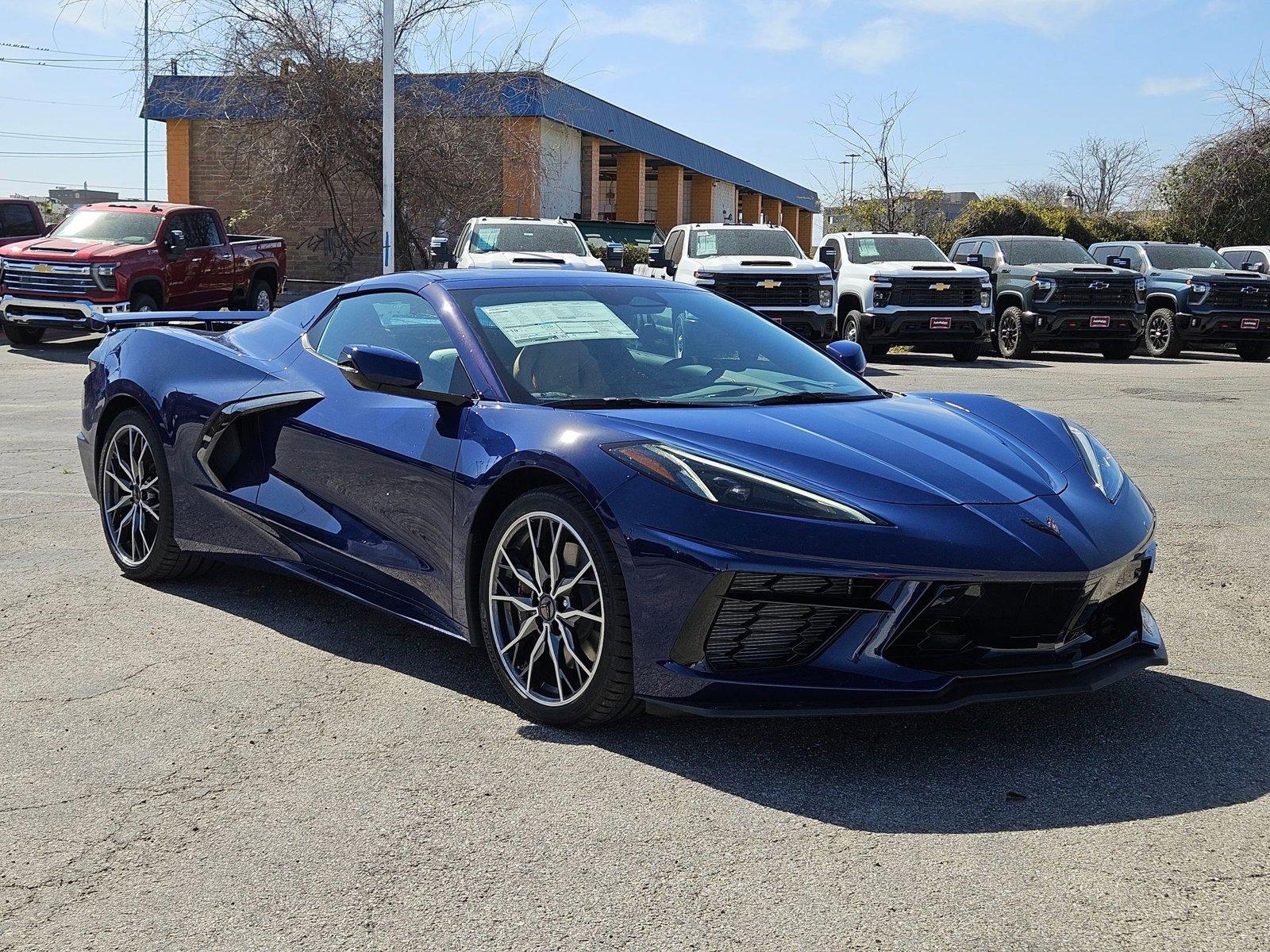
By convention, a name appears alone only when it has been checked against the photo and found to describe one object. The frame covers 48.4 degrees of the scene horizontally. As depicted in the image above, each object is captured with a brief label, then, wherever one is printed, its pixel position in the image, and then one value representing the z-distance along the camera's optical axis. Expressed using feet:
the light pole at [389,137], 77.97
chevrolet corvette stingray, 12.01
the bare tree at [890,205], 129.49
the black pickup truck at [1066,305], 67.97
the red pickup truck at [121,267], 59.88
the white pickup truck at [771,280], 59.31
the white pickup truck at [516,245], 58.59
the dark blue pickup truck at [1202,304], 70.95
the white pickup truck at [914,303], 63.36
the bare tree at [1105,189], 237.25
